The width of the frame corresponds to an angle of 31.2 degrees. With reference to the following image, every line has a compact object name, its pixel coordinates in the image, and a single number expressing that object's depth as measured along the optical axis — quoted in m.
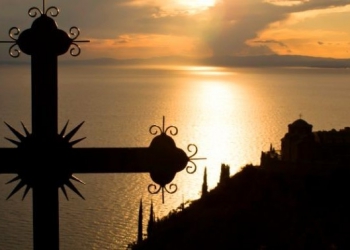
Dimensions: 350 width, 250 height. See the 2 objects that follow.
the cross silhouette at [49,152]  3.23
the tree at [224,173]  51.47
